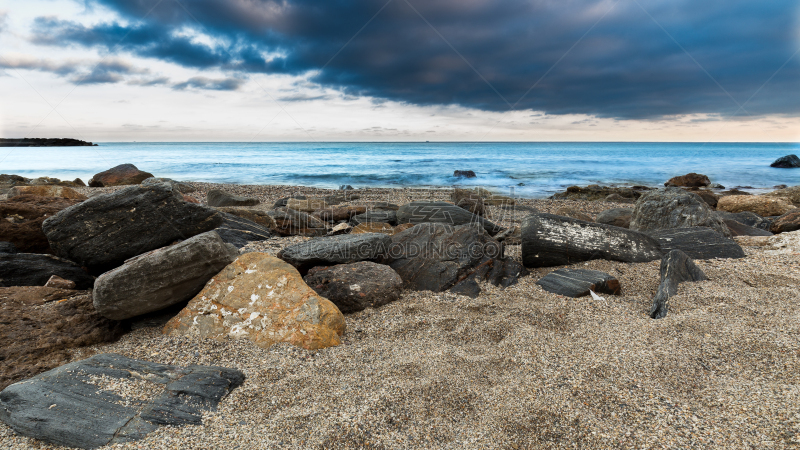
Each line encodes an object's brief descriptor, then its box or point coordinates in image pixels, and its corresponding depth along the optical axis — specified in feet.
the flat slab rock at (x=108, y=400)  6.68
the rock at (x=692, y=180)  65.82
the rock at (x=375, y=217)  24.72
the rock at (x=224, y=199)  34.27
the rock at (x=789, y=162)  106.01
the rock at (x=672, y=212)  19.63
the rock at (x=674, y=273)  11.84
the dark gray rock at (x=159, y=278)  10.23
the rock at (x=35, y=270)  12.52
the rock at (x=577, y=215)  25.58
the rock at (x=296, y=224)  21.97
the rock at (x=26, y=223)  14.47
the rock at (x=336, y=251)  14.26
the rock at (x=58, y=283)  11.84
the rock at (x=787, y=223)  22.25
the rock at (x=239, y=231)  18.07
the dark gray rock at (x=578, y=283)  12.86
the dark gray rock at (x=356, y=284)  12.59
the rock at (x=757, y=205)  33.50
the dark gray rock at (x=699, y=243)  16.21
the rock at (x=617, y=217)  25.67
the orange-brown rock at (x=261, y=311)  10.20
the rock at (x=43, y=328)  8.88
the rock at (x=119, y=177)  53.31
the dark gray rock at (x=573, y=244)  15.81
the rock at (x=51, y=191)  28.91
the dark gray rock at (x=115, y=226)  12.59
